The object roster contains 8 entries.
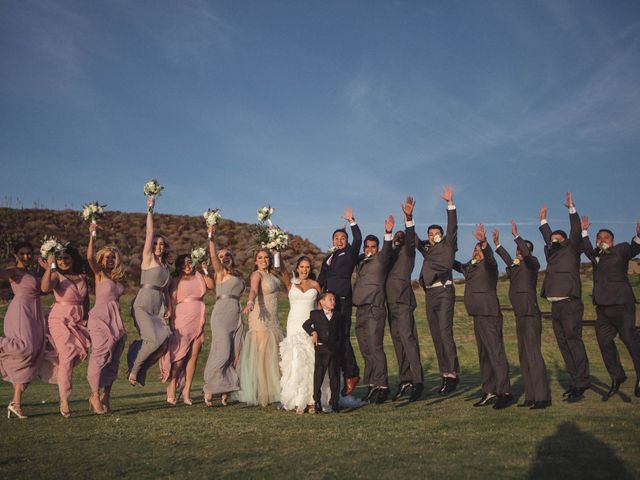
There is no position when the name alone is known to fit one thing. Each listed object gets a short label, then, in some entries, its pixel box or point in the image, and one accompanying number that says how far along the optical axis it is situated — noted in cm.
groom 1121
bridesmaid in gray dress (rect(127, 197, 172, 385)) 1041
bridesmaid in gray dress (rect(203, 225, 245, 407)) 1078
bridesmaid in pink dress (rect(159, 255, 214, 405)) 1095
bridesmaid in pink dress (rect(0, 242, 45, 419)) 947
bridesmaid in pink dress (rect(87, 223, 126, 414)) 972
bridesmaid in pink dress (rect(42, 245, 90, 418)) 960
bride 980
